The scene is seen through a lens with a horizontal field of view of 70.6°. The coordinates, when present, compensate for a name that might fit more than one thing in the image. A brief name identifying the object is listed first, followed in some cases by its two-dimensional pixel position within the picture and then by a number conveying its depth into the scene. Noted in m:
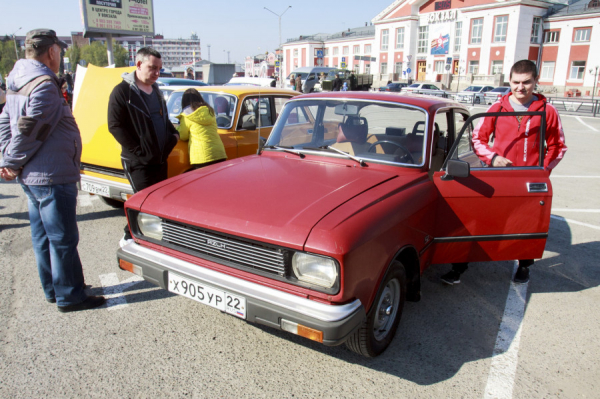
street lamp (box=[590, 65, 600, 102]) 43.97
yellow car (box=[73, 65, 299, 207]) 4.93
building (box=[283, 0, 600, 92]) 47.94
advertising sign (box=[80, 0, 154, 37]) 24.18
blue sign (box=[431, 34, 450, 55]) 57.19
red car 2.37
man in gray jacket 2.94
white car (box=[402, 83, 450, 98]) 33.73
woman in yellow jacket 4.58
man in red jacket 3.72
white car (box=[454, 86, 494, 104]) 32.22
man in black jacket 3.82
